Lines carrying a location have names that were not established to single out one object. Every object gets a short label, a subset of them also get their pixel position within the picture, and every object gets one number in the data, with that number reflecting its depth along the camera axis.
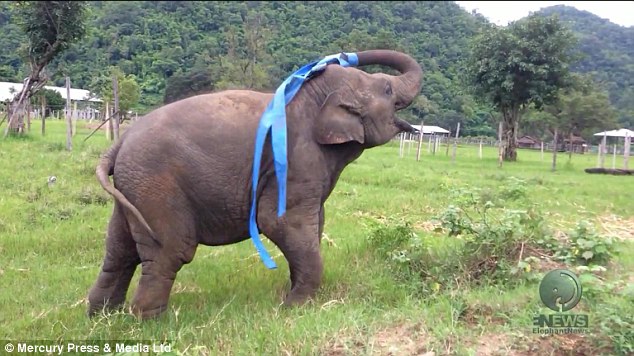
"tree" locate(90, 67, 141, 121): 25.57
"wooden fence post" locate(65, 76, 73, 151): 16.00
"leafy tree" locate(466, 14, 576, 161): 27.81
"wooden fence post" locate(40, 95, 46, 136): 23.09
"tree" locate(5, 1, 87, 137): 18.00
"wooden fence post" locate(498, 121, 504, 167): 23.23
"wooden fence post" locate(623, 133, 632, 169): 21.66
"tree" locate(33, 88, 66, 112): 40.71
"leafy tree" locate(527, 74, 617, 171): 48.81
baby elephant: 4.48
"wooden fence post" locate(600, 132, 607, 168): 22.22
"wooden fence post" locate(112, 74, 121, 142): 16.10
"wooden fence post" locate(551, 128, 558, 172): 21.97
